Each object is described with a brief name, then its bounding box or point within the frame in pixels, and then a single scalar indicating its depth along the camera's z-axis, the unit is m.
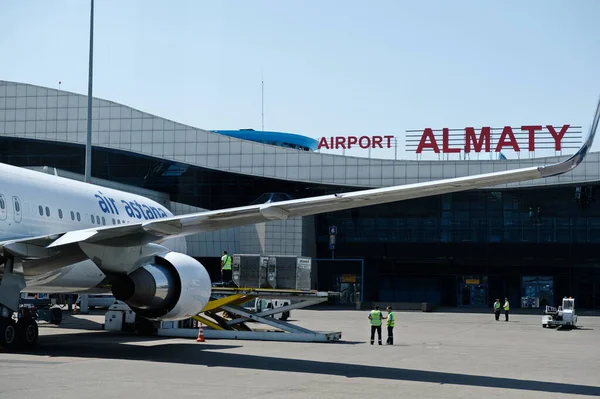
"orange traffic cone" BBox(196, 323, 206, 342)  23.36
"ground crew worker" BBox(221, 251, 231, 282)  32.38
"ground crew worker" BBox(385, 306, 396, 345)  24.98
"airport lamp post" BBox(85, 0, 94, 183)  39.56
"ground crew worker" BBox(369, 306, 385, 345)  25.11
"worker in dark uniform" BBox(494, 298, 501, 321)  45.03
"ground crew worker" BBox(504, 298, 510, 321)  44.71
